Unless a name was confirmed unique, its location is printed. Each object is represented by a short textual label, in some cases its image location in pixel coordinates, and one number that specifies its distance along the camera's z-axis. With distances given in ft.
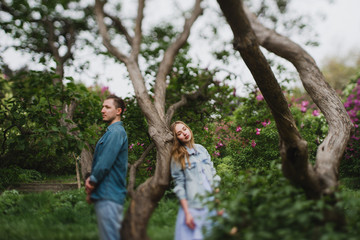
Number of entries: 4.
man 8.64
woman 8.96
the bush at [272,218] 6.81
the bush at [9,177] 23.13
